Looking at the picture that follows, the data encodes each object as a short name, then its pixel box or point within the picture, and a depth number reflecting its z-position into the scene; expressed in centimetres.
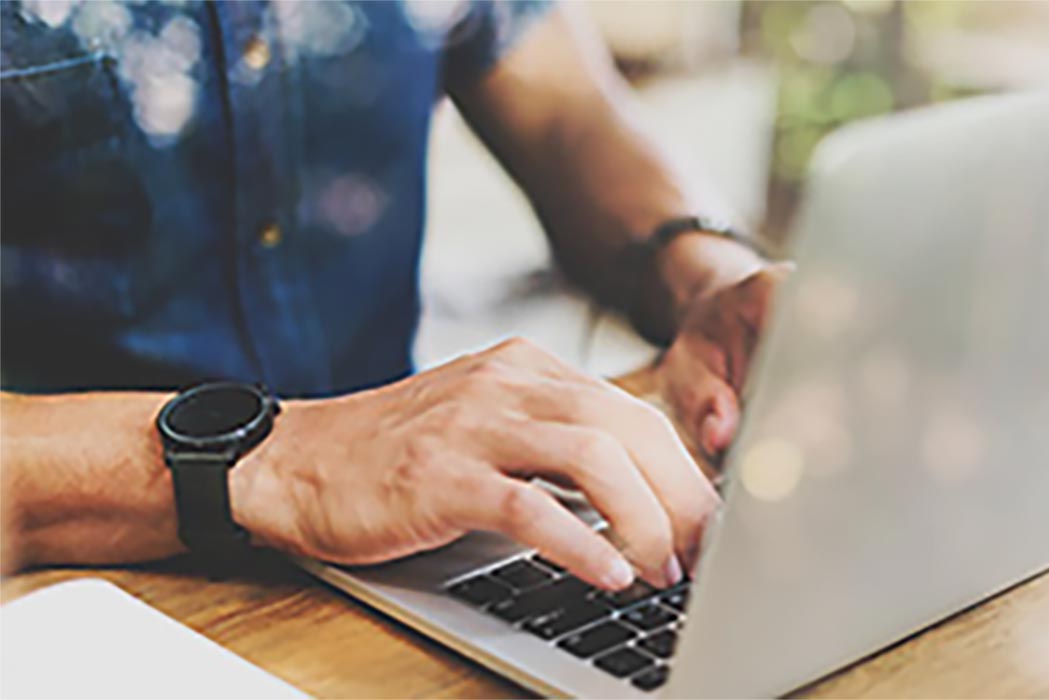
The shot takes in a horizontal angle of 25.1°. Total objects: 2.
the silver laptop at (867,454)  64
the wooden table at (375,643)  74
